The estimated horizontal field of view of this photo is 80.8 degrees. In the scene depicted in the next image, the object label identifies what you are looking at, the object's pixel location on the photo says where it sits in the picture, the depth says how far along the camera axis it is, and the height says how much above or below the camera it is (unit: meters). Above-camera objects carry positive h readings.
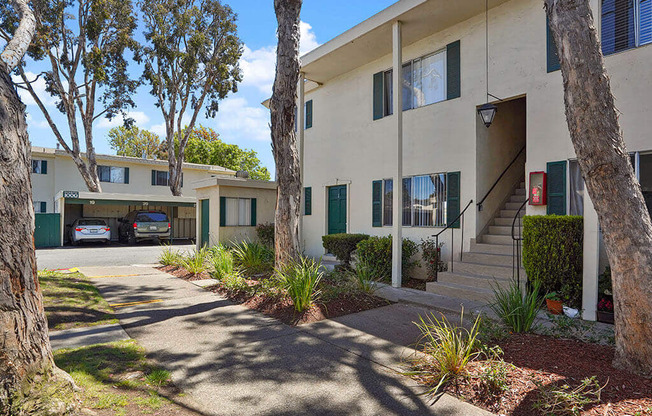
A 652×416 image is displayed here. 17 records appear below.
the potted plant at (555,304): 6.22 -1.45
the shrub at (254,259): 9.55 -1.17
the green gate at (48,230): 18.81 -0.76
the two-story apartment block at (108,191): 19.30 +1.52
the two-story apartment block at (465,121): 6.40 +2.15
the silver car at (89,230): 19.38 -0.79
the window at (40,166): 21.65 +2.75
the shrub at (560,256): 6.31 -0.69
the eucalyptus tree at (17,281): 2.67 -0.47
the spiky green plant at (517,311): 4.80 -1.21
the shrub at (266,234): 13.89 -0.70
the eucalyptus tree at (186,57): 21.36 +9.12
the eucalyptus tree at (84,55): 19.20 +8.41
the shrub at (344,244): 10.40 -0.81
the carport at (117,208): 19.39 +0.43
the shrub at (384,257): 9.13 -1.01
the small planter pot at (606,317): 5.58 -1.50
